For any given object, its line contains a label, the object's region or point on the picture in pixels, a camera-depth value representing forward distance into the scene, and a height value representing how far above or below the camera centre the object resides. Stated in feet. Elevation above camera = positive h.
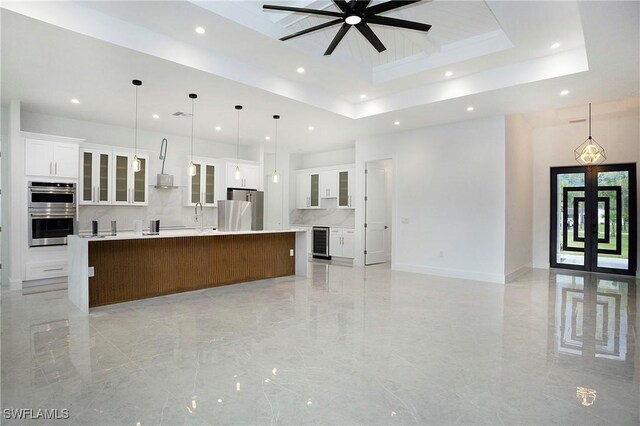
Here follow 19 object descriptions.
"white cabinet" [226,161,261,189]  28.07 +2.90
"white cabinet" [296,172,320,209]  32.60 +2.01
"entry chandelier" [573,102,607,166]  22.35 +3.92
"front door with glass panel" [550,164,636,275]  23.99 -0.35
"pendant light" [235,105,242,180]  28.07 +5.12
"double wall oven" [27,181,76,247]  19.22 -0.06
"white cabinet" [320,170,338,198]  30.91 +2.47
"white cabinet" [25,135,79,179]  19.15 +2.92
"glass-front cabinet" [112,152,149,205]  23.03 +1.99
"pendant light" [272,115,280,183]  21.10 +5.77
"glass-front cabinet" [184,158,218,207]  26.66 +2.01
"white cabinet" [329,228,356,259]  28.94 -2.49
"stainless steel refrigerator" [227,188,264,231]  27.02 +1.07
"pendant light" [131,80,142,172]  15.96 +2.47
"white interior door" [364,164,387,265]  27.91 -0.29
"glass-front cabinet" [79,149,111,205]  21.71 +2.08
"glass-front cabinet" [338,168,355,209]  29.78 +1.96
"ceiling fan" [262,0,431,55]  10.49 +5.99
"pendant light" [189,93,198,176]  17.27 +2.34
